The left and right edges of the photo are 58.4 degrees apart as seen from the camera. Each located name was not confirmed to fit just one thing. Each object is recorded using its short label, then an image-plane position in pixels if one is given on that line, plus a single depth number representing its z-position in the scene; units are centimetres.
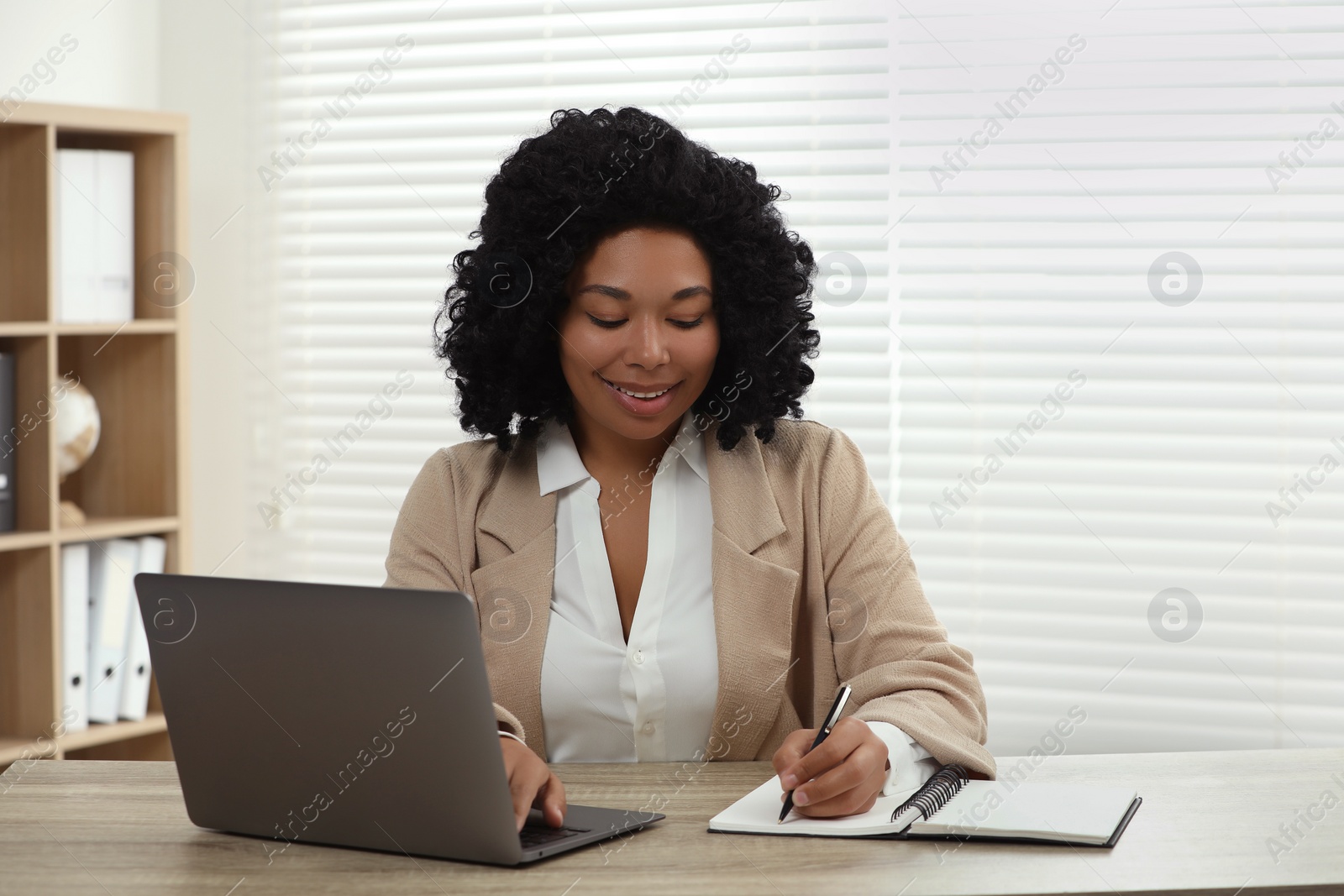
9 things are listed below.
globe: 283
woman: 172
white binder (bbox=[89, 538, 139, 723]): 287
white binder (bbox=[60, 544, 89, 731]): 279
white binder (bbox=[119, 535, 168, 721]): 292
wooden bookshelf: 274
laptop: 109
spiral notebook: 120
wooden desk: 110
